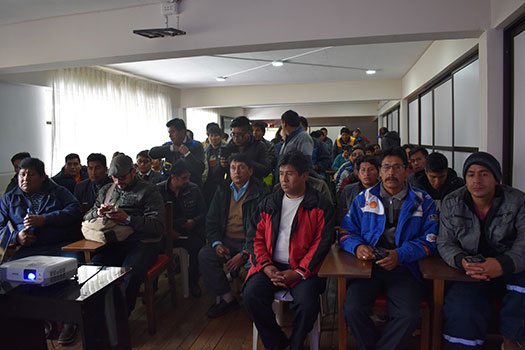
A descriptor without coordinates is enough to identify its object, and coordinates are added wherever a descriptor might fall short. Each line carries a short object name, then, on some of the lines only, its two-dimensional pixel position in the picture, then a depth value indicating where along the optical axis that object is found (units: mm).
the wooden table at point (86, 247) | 2420
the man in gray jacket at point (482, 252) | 1784
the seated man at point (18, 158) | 4191
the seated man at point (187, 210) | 3246
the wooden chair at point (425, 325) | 1942
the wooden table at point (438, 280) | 1801
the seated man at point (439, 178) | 2790
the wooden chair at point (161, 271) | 2570
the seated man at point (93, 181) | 3379
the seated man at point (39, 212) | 2822
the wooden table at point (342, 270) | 1874
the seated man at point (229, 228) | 2764
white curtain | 5602
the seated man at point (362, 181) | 2811
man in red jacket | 2107
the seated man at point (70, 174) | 4113
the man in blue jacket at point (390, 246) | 1924
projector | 1785
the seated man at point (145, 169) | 3941
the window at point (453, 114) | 3793
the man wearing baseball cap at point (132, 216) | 2600
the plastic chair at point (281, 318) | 2129
